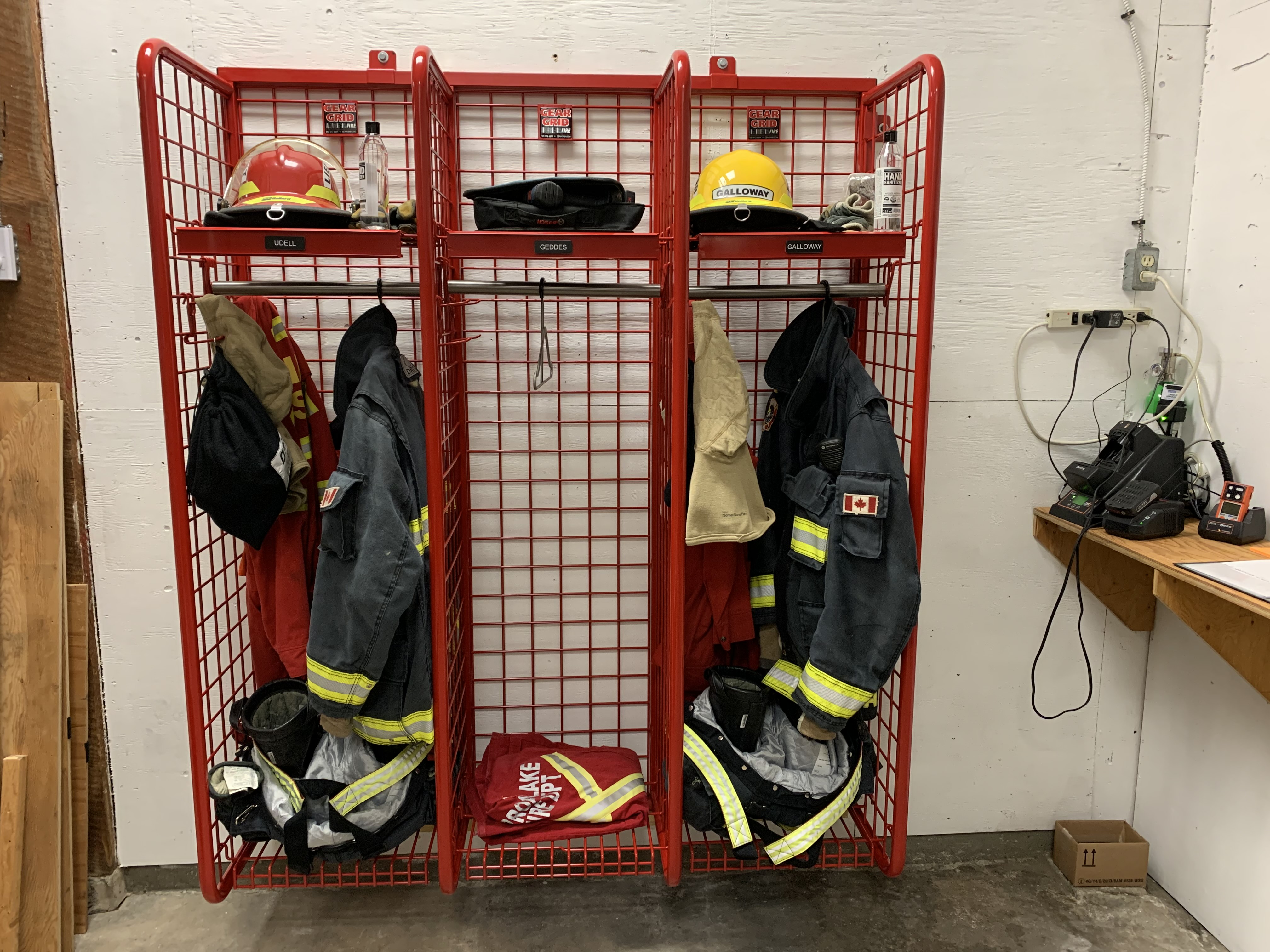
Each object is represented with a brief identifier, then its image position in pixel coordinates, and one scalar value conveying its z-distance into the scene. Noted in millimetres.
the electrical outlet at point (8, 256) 2057
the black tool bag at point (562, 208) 1773
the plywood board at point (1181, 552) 1872
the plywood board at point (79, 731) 2195
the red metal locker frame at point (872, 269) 2020
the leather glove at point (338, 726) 1884
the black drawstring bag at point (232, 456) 1832
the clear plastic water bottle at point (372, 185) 1823
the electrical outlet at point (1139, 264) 2297
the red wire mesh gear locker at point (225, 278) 1883
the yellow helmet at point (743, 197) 1843
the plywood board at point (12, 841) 1892
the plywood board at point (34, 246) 2037
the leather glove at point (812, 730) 1970
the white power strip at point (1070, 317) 2326
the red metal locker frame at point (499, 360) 1742
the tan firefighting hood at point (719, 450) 1859
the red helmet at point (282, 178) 1860
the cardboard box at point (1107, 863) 2430
